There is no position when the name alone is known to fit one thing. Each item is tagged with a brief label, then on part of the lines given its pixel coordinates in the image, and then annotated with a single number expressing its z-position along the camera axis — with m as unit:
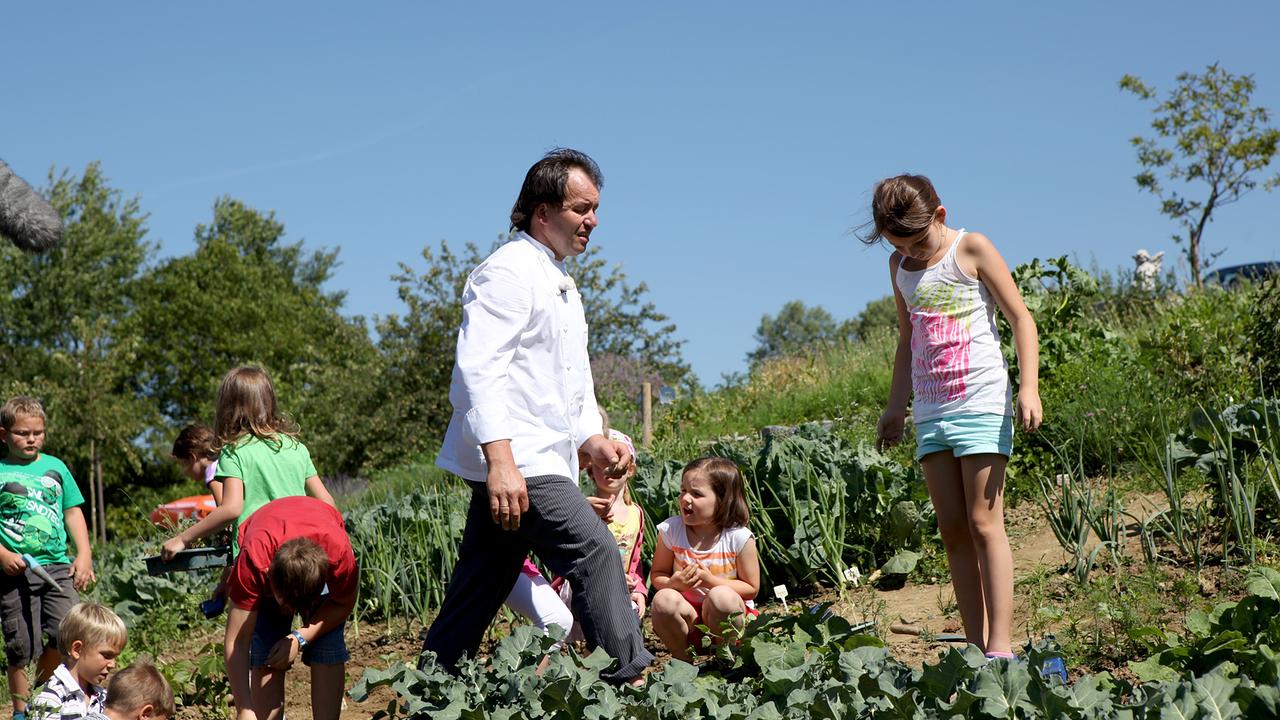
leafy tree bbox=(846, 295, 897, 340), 56.41
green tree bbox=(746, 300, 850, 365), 85.94
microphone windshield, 5.98
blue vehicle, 10.89
